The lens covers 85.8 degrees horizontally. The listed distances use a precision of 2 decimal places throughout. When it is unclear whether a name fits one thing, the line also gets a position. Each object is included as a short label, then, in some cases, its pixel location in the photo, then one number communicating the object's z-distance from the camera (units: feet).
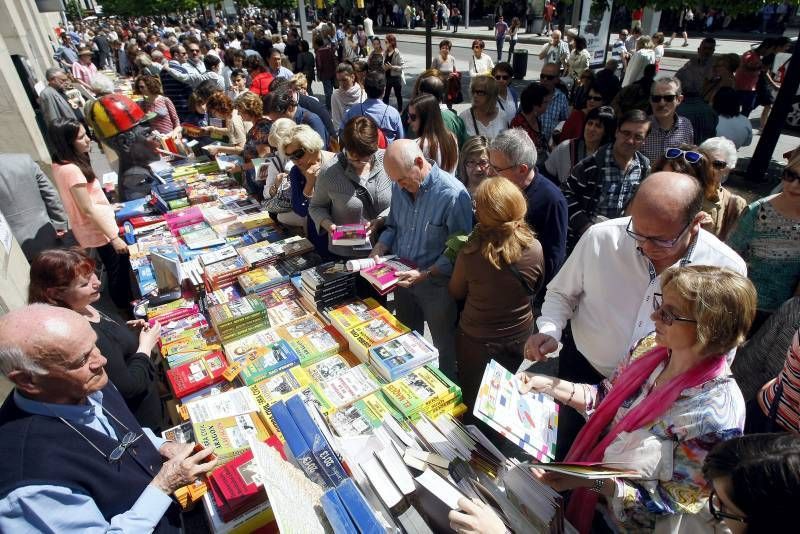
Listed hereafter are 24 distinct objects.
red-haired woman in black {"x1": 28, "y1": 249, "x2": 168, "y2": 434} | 6.97
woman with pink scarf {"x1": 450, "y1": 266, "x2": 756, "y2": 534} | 4.52
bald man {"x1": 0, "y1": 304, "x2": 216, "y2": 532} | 4.34
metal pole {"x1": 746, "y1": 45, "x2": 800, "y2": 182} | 19.75
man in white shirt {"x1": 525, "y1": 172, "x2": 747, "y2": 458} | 6.13
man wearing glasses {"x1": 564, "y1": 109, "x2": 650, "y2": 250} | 10.34
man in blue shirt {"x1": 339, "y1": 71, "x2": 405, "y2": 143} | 16.74
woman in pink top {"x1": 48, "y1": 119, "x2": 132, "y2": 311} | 11.48
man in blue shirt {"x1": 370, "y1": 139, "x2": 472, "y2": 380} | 9.19
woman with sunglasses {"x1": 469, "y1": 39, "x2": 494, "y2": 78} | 30.01
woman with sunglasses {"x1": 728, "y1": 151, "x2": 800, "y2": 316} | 8.31
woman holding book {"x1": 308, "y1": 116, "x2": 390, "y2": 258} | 10.18
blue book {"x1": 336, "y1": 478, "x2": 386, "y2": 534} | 4.39
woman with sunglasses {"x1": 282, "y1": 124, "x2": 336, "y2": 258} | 11.00
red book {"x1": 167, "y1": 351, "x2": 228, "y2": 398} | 7.47
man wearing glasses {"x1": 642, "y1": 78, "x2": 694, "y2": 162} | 12.42
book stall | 4.94
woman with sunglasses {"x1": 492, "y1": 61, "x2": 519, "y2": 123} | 17.45
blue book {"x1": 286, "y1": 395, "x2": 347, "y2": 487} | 5.34
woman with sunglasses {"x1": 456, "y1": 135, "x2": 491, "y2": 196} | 11.87
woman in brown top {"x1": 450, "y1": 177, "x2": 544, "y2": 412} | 7.54
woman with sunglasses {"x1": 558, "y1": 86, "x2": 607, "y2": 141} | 15.75
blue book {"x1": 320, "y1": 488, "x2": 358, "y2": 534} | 4.45
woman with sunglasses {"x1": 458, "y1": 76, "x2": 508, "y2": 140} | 15.23
